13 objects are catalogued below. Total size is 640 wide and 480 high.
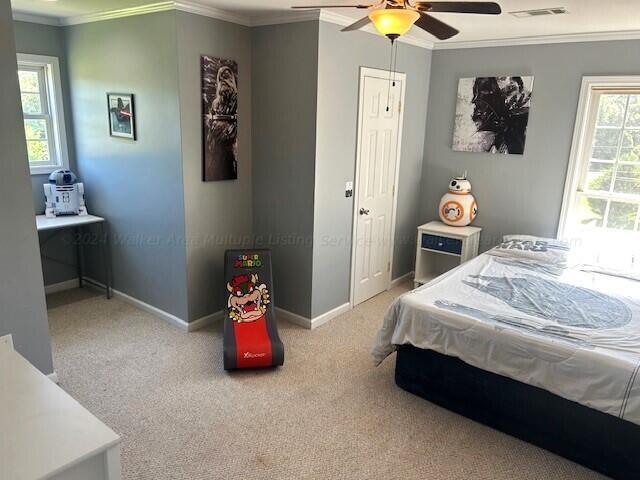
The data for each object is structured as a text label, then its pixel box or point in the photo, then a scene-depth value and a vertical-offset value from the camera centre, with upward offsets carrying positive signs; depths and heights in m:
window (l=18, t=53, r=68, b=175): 4.23 +0.09
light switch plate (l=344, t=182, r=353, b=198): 4.00 -0.47
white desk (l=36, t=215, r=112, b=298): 3.99 -0.89
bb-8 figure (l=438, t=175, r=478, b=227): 4.61 -0.65
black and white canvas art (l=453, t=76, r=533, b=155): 4.31 +0.23
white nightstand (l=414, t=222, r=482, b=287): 4.52 -1.07
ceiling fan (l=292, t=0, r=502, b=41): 2.13 +0.58
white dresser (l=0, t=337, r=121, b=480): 1.35 -0.95
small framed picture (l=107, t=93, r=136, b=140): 3.79 +0.09
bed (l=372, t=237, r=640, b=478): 2.34 -1.18
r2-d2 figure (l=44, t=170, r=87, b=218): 4.23 -0.62
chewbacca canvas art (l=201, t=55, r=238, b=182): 3.56 +0.09
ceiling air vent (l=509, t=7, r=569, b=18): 3.05 +0.85
